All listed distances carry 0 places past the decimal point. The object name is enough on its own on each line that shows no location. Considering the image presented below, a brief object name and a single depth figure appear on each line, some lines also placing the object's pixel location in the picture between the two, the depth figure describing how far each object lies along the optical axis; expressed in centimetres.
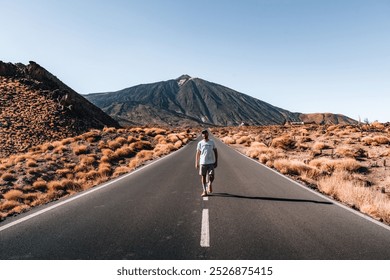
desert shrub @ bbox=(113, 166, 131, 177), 1437
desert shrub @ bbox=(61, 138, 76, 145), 2667
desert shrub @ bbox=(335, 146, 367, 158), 2014
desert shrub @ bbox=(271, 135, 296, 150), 2900
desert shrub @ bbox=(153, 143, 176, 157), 2591
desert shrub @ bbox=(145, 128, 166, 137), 4587
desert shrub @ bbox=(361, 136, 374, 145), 2577
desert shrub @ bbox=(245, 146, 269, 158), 2259
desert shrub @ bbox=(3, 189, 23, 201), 1099
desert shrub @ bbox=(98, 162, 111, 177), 1566
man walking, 887
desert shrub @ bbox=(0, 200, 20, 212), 971
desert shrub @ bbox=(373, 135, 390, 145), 2549
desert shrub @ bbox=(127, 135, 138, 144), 3218
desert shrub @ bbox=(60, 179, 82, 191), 1240
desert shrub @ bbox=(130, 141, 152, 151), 2933
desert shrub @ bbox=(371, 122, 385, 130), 3963
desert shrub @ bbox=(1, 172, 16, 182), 1440
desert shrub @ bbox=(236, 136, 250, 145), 4225
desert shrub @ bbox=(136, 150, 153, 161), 2248
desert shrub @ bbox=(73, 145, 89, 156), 2221
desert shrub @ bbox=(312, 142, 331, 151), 2495
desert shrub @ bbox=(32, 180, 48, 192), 1313
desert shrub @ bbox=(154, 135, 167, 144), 3748
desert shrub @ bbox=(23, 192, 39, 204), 1114
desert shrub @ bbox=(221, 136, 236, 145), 4394
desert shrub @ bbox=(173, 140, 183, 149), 3428
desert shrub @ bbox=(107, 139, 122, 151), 2708
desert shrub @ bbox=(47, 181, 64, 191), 1257
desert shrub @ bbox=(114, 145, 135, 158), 2338
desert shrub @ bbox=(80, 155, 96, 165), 1903
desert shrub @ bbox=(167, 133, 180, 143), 4130
